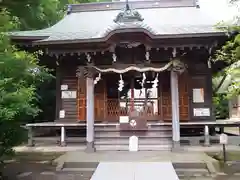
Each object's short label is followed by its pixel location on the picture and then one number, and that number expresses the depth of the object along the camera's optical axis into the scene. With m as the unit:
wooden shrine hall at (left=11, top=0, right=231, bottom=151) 6.07
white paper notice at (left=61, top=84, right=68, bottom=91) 7.99
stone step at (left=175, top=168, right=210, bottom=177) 4.60
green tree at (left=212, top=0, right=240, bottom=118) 4.15
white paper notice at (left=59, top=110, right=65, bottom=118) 7.95
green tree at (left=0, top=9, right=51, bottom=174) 3.66
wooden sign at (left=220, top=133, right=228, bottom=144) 5.12
